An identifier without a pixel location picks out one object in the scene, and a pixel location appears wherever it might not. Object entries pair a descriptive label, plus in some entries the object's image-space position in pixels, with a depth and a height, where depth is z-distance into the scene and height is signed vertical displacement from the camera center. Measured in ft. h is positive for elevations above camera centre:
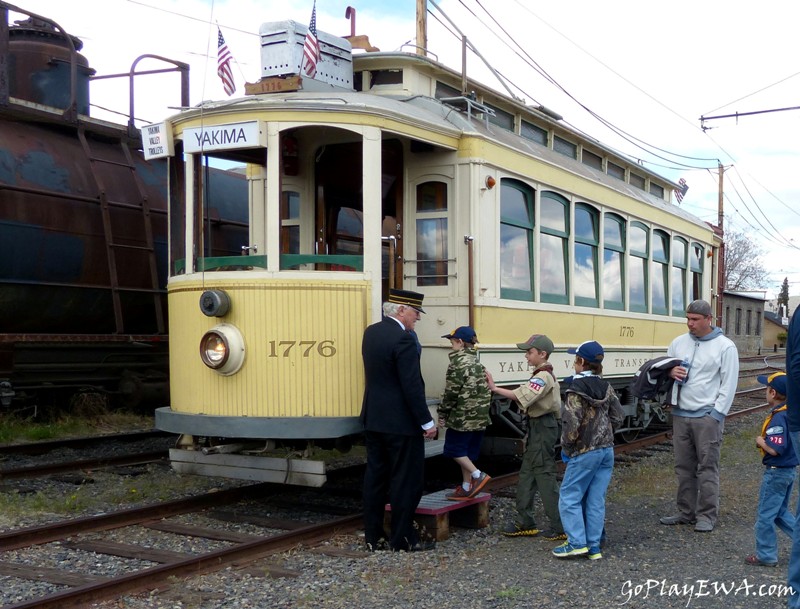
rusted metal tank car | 34.17 +2.88
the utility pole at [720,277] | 50.16 +1.66
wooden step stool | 21.67 -4.88
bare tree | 245.24 +11.03
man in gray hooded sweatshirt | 22.97 -2.53
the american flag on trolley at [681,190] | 47.12 +5.99
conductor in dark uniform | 20.31 -2.54
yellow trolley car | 22.00 +1.94
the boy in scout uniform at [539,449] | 21.82 -3.31
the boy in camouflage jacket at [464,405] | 22.57 -2.30
